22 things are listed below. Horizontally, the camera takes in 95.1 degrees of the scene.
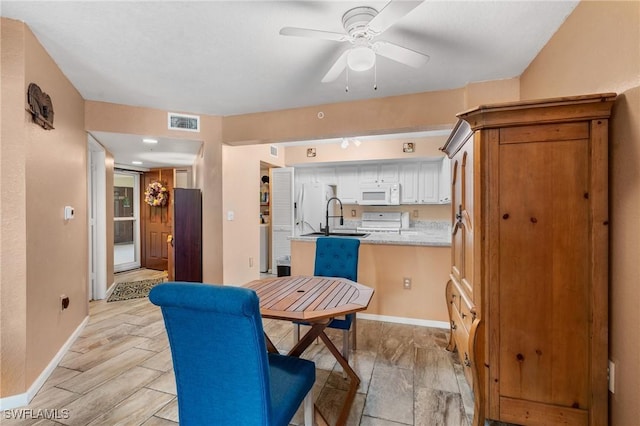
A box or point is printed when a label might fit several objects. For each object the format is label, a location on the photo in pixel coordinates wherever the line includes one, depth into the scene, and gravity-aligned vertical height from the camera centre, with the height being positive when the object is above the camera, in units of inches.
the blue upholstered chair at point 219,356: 40.8 -22.1
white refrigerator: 214.7 +2.5
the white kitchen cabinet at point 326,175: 227.1 +27.8
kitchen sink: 182.5 -15.3
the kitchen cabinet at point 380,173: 211.0 +27.7
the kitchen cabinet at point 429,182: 202.2 +19.6
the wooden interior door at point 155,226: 238.4 -13.1
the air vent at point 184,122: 145.1 +44.5
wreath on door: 234.8 +12.5
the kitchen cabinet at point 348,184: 220.4 +20.0
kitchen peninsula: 128.6 -30.0
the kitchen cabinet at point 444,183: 189.2 +18.4
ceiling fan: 60.6 +38.3
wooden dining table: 63.0 -22.2
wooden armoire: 55.2 -10.1
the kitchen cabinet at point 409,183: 206.2 +19.5
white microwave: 205.6 +11.6
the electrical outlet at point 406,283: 132.4 -33.0
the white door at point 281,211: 219.1 -0.5
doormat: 168.9 -49.5
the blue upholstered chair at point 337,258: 104.7 -17.5
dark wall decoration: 80.0 +30.1
